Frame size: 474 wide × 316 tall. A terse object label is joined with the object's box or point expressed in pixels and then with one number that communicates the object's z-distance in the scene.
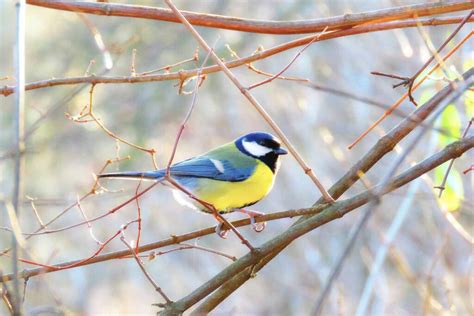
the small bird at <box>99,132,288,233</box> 6.75
